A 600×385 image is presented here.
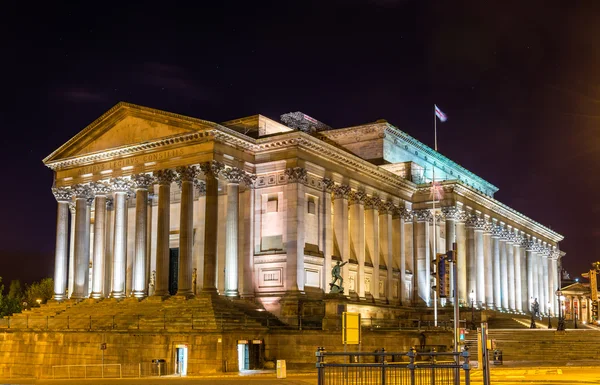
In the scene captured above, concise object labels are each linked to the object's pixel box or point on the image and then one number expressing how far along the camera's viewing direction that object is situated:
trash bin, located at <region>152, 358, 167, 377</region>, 44.38
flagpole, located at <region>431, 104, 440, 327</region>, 61.46
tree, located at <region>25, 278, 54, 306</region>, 112.50
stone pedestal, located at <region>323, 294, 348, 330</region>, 51.19
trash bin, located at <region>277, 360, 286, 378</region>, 38.00
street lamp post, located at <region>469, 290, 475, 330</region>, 66.89
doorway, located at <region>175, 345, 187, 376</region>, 45.33
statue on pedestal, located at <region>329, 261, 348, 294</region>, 58.70
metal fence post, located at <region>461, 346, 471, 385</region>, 19.47
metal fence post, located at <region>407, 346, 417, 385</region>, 19.31
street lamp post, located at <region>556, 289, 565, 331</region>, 64.19
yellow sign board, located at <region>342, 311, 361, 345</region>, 28.64
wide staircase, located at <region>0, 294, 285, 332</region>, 48.69
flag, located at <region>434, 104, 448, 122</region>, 75.25
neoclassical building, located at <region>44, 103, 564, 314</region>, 56.75
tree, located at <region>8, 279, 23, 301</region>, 120.86
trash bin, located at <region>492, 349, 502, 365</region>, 47.97
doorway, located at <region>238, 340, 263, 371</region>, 46.75
